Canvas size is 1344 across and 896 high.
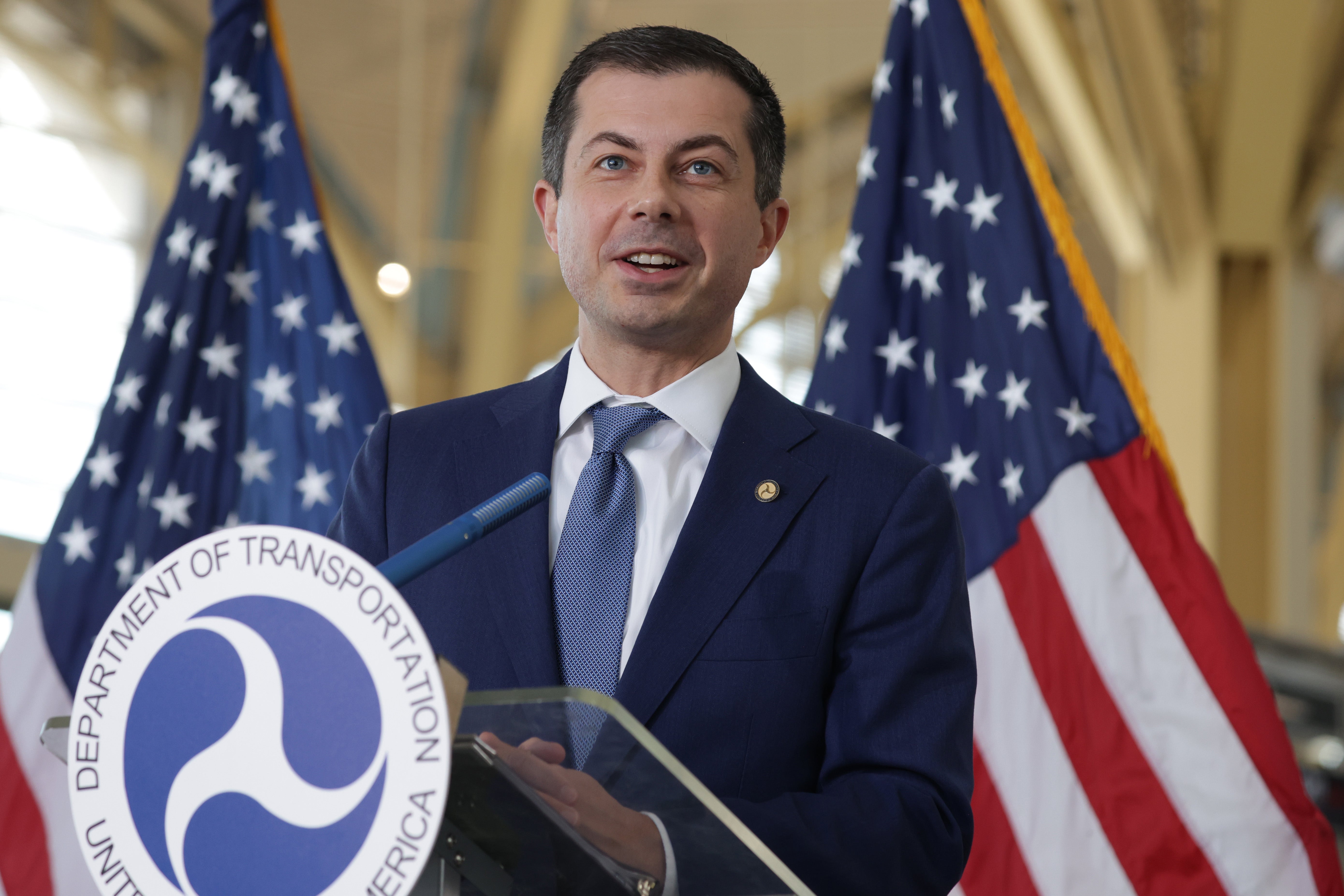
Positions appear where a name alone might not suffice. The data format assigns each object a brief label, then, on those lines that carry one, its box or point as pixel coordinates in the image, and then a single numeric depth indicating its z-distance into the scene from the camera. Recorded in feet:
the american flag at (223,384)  14.43
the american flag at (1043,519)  13.80
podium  10.14
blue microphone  10.34
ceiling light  33.33
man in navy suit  11.09
